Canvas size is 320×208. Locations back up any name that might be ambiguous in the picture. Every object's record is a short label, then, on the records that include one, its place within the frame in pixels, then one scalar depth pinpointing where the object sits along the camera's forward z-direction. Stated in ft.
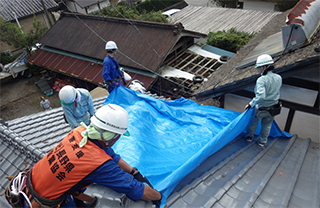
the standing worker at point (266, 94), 12.19
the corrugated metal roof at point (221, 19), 50.49
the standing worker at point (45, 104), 33.04
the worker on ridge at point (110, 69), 19.27
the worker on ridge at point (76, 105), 13.75
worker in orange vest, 6.56
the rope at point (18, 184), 7.22
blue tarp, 9.65
